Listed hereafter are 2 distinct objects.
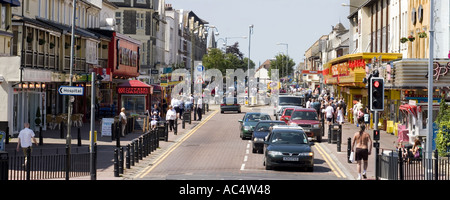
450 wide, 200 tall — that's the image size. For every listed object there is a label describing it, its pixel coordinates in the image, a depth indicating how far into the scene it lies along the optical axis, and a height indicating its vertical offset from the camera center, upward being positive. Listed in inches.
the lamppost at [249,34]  3817.7 +328.7
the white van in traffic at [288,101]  2258.6 -13.5
